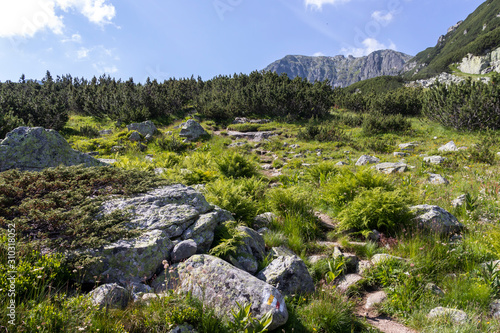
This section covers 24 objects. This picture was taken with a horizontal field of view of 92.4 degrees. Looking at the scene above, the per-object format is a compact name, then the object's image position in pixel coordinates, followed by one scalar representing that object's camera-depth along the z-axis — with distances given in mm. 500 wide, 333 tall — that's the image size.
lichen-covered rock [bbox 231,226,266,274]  3976
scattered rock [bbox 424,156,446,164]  10280
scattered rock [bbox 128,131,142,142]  15505
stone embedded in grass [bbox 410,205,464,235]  5125
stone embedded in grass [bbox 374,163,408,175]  9578
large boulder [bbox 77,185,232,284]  3350
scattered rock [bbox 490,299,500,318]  3197
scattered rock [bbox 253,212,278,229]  5910
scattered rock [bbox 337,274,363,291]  3987
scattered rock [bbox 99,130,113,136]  18531
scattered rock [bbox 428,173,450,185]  8008
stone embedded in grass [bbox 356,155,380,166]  11219
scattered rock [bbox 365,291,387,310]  3691
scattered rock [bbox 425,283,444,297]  3664
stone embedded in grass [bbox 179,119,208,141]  17359
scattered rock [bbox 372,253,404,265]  4355
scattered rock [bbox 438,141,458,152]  11844
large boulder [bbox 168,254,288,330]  2830
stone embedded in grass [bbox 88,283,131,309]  2637
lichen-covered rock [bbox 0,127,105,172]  5996
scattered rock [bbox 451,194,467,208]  6160
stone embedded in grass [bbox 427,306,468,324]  3046
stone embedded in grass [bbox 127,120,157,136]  16797
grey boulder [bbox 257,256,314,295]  3652
